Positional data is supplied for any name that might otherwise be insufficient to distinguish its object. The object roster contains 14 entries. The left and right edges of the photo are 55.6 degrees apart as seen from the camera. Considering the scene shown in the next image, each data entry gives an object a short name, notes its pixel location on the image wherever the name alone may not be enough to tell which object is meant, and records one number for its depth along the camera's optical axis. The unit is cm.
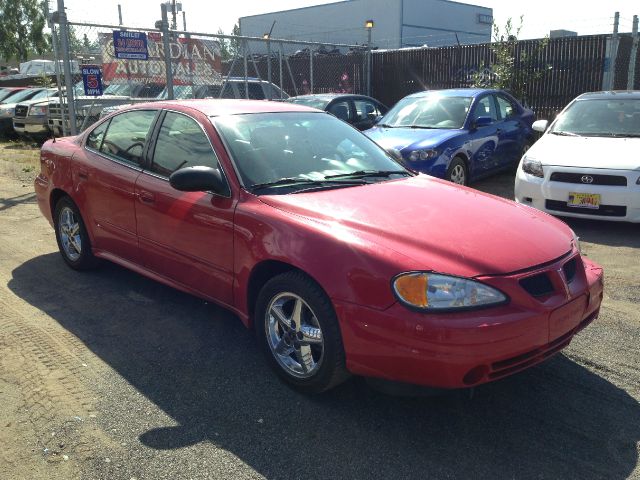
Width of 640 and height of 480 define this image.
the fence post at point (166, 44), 1002
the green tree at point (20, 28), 3478
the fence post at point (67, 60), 968
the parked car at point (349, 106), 1084
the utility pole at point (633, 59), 1106
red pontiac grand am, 281
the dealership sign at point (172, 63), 1112
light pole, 1520
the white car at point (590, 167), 639
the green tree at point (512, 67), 1259
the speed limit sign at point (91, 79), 1104
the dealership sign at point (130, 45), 1044
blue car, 809
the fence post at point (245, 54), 1212
